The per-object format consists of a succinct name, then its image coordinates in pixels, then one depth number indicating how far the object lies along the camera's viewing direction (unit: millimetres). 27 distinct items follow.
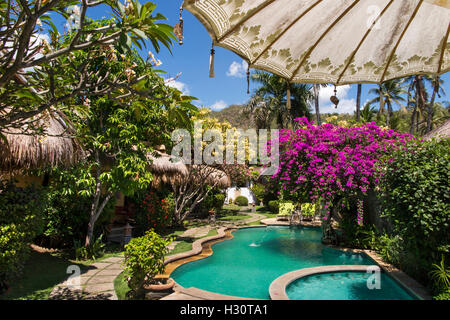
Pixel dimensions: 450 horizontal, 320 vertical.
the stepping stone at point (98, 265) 7281
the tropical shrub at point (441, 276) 5332
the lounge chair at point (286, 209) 17962
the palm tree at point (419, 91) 28667
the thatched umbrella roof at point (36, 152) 5980
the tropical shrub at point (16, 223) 5031
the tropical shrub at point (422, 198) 5125
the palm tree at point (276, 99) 26891
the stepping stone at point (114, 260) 7893
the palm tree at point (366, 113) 27534
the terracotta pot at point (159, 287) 5617
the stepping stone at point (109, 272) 6734
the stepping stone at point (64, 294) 5199
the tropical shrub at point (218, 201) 21047
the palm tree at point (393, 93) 32375
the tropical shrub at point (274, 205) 22531
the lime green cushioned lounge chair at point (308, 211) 18078
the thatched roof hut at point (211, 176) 15089
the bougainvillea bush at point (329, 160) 9570
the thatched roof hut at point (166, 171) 13242
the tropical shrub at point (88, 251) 7902
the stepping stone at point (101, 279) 6172
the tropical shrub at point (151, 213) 11984
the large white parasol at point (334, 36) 1899
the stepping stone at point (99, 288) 5652
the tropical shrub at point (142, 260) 5332
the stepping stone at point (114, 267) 7226
